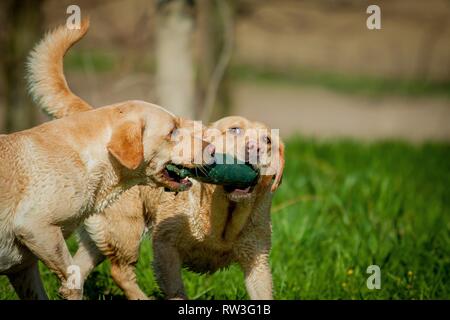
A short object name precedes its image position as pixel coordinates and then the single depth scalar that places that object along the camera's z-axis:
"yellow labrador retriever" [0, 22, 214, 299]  8.56
